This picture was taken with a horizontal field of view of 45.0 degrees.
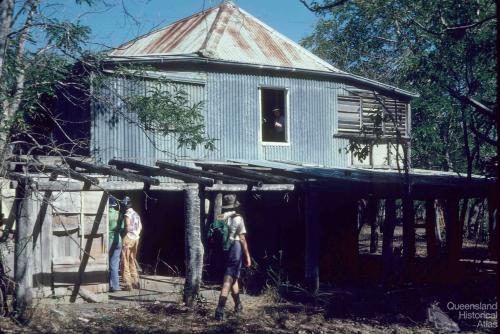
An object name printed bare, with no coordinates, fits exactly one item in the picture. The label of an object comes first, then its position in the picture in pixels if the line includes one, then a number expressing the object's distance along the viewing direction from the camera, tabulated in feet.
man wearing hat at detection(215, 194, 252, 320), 27.99
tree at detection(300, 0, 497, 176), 40.40
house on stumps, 32.09
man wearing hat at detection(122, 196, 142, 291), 37.24
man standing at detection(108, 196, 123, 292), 36.68
